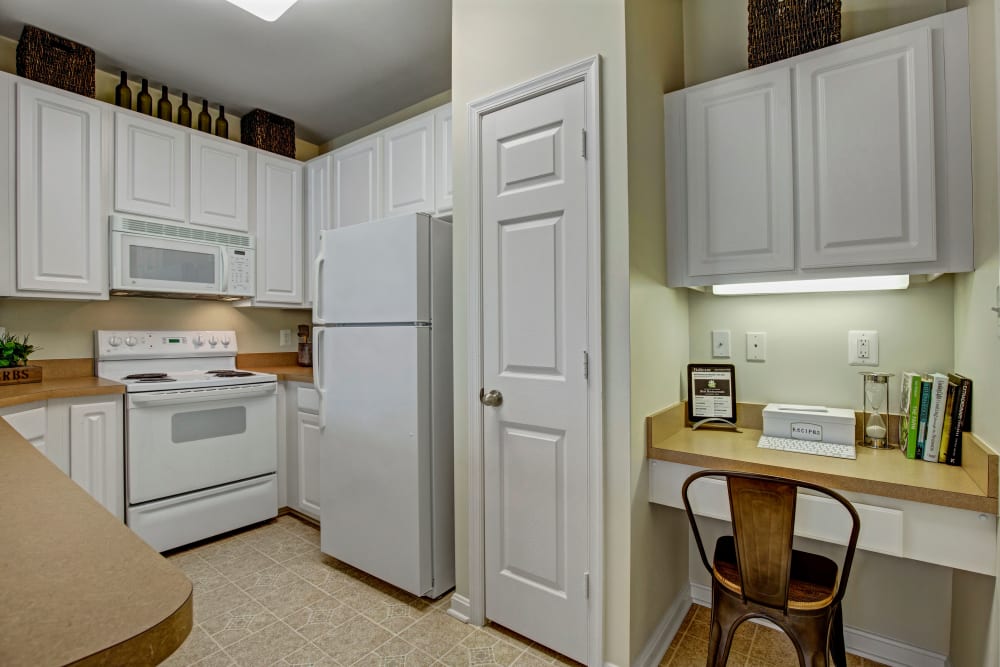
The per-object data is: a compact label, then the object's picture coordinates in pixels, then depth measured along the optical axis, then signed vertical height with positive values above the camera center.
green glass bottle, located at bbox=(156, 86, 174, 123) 3.01 +1.38
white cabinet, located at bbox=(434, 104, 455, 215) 2.74 +0.95
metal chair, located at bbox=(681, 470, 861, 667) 1.27 -0.65
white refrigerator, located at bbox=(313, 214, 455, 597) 2.19 -0.30
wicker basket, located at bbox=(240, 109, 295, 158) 3.38 +1.40
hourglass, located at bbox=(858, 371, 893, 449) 1.73 -0.28
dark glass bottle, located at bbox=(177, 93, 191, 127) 3.09 +1.37
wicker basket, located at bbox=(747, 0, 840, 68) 1.66 +1.05
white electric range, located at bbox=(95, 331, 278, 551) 2.58 -0.56
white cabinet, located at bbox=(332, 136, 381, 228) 3.10 +0.97
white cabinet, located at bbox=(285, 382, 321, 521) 3.04 -0.70
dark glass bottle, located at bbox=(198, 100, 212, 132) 3.18 +1.38
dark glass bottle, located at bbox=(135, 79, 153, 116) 2.93 +1.38
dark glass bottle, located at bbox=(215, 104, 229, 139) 3.29 +1.38
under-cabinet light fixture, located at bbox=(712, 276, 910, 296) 1.68 +0.17
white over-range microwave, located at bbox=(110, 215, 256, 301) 2.72 +0.44
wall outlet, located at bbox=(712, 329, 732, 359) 2.10 -0.05
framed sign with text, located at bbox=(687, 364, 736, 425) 2.02 -0.24
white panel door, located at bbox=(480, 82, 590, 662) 1.75 -0.12
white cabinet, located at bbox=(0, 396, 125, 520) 2.26 -0.49
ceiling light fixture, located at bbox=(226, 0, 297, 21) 1.96 +1.30
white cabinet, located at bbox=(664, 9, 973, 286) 1.47 +0.55
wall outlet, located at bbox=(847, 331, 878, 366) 1.81 -0.06
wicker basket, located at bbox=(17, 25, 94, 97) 2.48 +1.40
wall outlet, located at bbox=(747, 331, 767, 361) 2.02 -0.05
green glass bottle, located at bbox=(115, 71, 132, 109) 2.86 +1.39
